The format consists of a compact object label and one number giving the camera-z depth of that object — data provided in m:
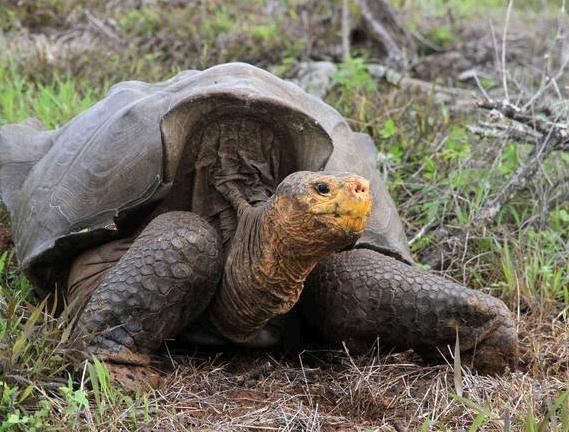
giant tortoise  5.55
